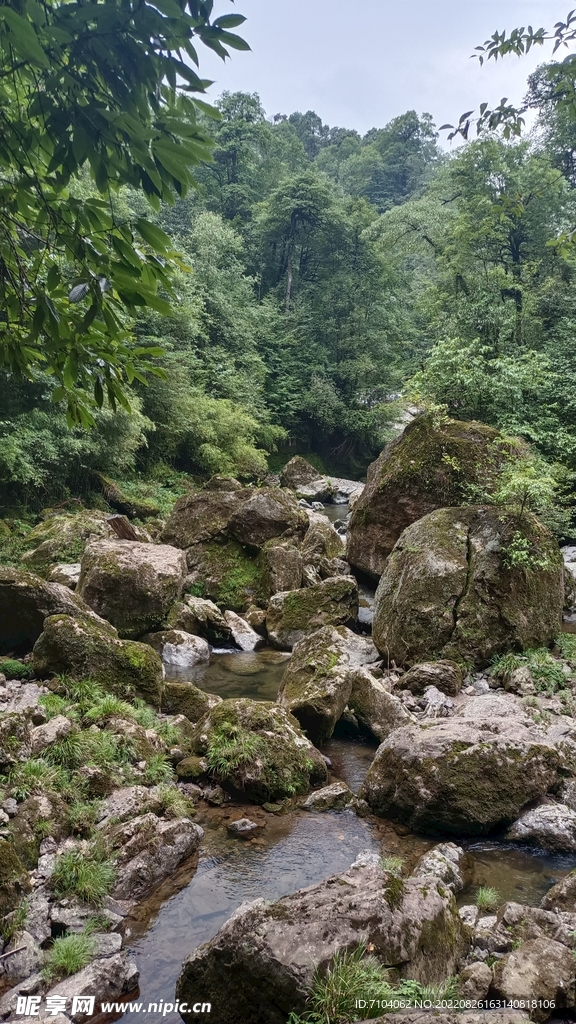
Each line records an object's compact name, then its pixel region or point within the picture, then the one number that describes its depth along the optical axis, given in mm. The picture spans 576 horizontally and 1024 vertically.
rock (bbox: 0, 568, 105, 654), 8539
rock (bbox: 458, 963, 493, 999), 3129
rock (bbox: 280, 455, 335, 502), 27109
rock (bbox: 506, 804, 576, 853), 5391
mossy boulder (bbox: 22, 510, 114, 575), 13117
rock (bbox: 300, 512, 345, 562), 14812
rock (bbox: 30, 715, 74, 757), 5793
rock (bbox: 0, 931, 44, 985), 3580
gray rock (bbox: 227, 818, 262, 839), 5648
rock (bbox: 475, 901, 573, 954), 3480
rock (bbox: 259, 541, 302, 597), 13555
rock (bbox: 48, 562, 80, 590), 11867
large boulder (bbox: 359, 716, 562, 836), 5695
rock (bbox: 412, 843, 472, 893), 4777
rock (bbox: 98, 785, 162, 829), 5207
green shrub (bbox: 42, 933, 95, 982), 3601
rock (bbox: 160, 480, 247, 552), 15242
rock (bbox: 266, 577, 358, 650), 11672
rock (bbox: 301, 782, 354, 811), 6191
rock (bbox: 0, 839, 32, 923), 3963
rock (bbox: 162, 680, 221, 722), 8055
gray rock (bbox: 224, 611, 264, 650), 11867
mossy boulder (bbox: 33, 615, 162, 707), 7625
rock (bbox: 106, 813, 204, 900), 4641
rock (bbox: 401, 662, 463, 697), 8609
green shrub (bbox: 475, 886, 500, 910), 4543
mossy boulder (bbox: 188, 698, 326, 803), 6309
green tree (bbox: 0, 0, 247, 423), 1774
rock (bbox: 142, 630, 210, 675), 10727
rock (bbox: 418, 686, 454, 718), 7844
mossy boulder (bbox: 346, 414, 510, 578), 11680
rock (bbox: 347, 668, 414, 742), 7637
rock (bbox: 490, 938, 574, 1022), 2986
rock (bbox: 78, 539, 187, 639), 10648
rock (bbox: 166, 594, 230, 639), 11957
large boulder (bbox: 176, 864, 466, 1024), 3090
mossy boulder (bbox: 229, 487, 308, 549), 15109
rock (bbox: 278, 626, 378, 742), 7691
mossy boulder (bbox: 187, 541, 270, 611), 13797
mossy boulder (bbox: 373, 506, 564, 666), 9422
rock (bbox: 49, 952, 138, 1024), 3439
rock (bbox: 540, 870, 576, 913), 4070
